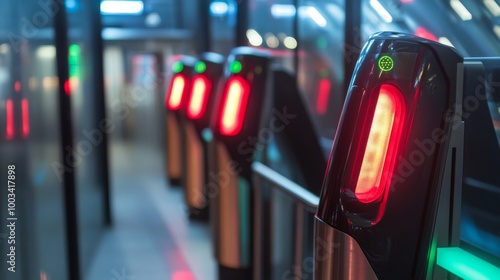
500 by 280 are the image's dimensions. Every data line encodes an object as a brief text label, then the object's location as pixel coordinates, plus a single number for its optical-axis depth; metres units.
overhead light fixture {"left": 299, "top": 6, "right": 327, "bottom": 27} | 4.64
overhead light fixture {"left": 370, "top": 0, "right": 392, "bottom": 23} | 3.50
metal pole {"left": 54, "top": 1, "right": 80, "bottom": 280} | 3.46
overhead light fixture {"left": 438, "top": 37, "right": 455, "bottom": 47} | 2.99
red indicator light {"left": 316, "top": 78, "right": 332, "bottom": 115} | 4.68
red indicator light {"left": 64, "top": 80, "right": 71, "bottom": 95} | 3.51
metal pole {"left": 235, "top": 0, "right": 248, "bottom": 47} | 6.30
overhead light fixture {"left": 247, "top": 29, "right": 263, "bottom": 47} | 6.03
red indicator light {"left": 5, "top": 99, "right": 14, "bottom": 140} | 2.33
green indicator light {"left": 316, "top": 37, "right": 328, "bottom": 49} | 4.63
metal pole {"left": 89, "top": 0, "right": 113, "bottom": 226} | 5.28
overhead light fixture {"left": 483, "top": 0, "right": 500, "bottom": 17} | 2.51
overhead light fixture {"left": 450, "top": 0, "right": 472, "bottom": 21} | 2.76
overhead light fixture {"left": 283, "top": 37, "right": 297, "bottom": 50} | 4.98
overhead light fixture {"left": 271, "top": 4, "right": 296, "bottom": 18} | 4.96
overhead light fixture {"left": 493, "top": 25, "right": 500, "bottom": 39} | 2.51
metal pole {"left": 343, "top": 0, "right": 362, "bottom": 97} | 3.74
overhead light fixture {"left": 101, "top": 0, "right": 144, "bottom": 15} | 7.07
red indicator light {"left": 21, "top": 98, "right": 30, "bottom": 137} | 2.58
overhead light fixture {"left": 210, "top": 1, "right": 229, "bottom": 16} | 7.13
